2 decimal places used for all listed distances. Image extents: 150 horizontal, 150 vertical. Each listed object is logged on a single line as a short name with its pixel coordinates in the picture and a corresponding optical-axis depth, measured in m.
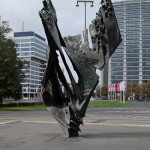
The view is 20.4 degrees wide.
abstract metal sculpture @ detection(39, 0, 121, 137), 15.16
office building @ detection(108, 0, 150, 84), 144.75
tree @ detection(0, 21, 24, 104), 54.06
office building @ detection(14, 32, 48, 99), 171.00
